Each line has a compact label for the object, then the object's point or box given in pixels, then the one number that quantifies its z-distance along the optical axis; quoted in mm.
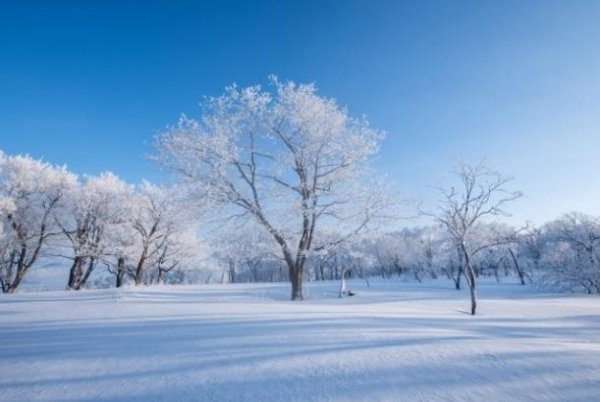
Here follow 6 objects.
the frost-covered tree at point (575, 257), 33438
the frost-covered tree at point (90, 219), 27047
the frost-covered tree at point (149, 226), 30281
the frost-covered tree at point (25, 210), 24031
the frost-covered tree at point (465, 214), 16641
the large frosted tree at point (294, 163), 14633
